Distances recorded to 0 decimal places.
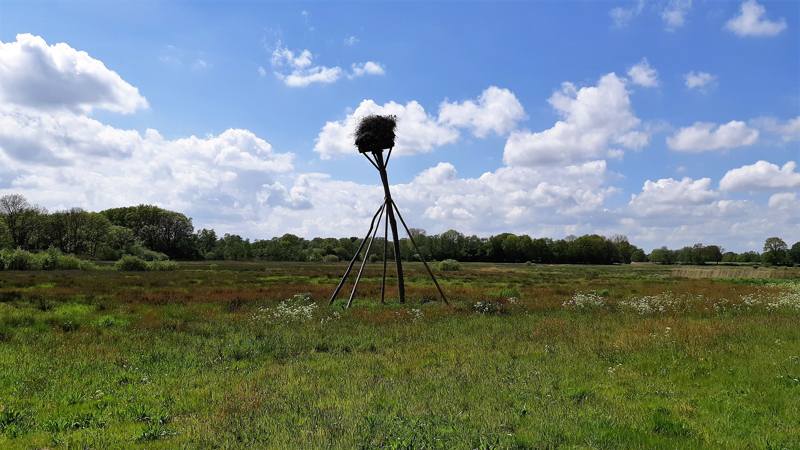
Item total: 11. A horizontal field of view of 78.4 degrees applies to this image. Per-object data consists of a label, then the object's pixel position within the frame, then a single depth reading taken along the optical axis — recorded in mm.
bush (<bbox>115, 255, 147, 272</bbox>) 60375
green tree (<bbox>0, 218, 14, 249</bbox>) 78750
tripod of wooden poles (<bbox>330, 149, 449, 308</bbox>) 22578
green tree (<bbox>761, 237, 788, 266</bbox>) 139625
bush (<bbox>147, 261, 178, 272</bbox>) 63088
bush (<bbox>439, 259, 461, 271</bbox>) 76069
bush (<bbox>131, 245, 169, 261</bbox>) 78188
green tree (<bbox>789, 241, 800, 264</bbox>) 136625
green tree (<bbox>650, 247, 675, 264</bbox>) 182312
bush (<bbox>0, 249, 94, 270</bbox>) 52688
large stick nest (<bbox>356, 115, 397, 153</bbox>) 21828
